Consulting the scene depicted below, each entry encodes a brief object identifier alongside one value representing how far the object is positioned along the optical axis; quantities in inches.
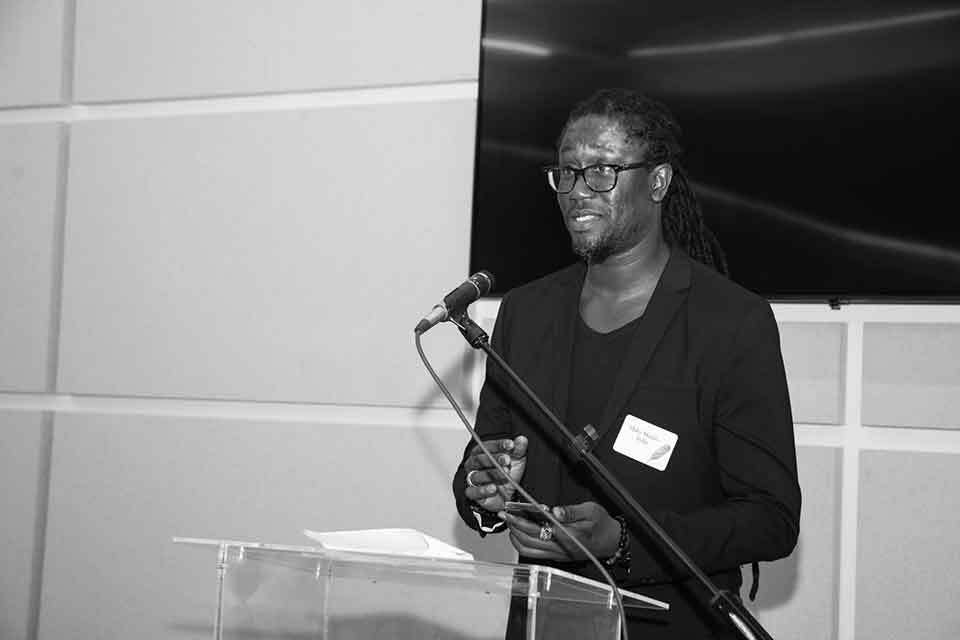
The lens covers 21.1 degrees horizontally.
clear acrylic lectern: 138.6
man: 152.4
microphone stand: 140.0
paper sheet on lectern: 142.1
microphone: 145.9
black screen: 177.9
